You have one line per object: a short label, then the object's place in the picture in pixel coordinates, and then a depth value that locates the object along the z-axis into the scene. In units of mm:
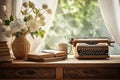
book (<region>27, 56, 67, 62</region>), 2205
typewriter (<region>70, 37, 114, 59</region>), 2312
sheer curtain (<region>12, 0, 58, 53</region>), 2529
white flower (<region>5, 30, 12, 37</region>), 2218
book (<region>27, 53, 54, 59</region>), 2213
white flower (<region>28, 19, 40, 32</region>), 2314
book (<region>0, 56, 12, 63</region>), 2162
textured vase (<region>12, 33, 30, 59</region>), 2354
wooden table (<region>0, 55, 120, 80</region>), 2145
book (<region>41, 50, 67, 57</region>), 2284
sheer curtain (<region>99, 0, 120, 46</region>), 2508
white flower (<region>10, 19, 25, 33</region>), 2230
